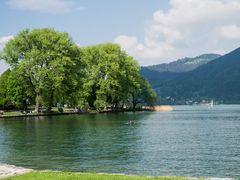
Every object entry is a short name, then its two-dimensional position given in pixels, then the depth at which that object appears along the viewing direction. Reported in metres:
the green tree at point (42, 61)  128.62
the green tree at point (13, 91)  133.00
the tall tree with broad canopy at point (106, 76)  149.38
